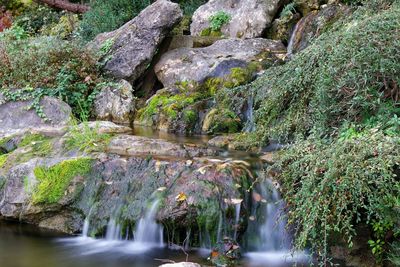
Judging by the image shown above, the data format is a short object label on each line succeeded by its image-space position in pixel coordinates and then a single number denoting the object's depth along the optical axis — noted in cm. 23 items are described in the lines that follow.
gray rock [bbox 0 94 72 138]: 801
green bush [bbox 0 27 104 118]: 888
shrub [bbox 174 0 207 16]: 1305
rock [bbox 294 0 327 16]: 1010
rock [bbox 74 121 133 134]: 692
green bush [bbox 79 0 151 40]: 1236
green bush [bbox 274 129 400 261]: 390
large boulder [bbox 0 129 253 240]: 496
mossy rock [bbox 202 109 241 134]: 761
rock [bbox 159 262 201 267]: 404
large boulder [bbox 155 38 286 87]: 889
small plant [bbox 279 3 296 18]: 1012
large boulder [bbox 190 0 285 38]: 1066
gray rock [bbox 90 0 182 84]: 964
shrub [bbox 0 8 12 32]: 1534
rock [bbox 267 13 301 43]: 1007
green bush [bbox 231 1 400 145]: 495
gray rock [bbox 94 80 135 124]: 905
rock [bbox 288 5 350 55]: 852
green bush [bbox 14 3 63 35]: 1545
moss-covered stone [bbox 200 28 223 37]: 1139
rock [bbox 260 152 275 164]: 544
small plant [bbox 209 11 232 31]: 1137
